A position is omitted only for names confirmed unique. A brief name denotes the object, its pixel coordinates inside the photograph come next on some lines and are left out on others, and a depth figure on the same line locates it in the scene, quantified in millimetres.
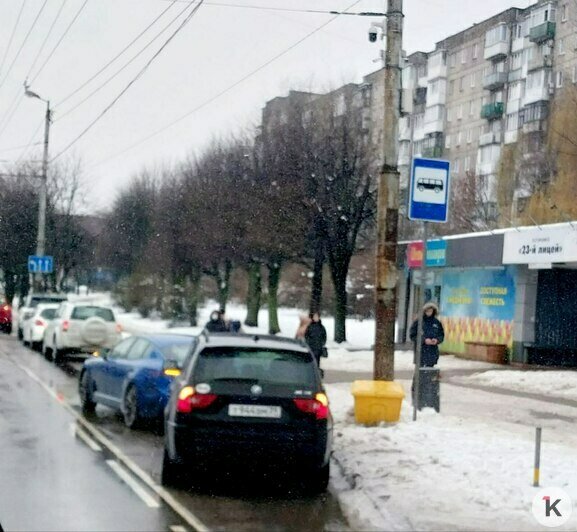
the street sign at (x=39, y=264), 42750
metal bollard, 8728
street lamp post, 42312
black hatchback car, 8703
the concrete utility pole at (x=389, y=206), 12531
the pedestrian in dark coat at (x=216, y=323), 20547
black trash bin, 13031
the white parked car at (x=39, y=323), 28203
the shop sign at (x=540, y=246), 22672
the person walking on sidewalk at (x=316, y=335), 19859
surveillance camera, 12711
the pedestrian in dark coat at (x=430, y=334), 15492
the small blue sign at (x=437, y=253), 28703
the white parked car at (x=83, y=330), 23750
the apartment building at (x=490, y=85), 57500
